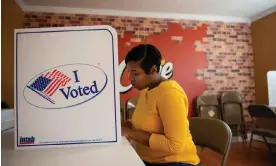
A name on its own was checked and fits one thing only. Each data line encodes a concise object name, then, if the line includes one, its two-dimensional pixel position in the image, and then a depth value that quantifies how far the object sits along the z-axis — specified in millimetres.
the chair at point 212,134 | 1123
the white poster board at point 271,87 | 4398
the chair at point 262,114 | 3137
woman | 979
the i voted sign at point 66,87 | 718
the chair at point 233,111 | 4473
